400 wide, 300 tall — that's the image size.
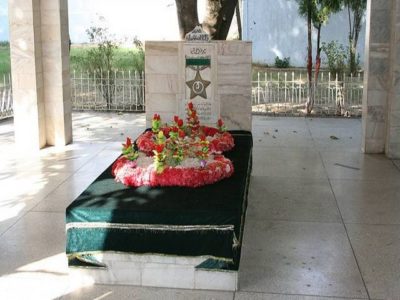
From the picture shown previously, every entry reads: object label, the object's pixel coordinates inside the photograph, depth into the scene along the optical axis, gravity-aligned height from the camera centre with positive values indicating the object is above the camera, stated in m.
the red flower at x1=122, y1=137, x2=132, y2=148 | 6.58 -0.74
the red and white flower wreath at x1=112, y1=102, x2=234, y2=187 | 6.12 -0.93
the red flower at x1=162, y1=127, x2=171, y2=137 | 8.17 -0.76
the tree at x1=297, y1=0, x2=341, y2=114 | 15.16 +1.41
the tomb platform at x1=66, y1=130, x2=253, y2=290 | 5.24 -1.44
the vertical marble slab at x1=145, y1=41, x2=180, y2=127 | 9.47 -0.05
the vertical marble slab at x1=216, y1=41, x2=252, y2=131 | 9.38 -0.12
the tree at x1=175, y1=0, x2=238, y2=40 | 12.28 +1.13
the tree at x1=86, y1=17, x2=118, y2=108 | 16.12 +0.19
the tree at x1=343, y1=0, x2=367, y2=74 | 16.70 +1.45
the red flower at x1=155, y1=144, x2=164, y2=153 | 6.26 -0.75
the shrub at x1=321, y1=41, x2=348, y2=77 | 16.34 +0.26
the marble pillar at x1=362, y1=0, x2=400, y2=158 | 10.34 -0.17
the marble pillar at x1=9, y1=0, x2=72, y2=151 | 10.80 +0.08
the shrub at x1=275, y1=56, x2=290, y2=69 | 24.73 +0.37
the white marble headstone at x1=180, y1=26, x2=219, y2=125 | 9.38 -0.03
